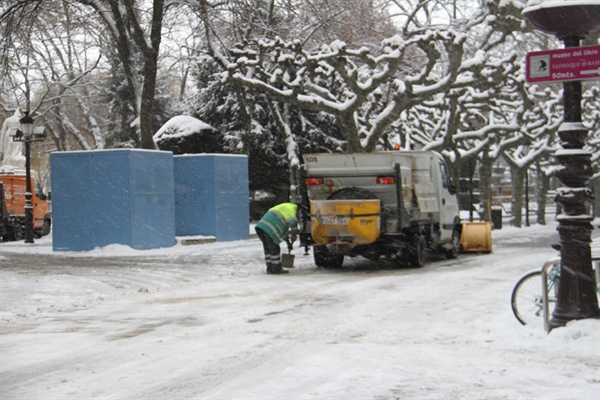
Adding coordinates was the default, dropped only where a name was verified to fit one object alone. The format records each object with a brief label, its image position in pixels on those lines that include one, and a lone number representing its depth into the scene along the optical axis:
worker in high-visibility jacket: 15.90
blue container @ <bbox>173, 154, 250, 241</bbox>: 25.55
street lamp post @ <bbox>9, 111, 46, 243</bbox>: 27.53
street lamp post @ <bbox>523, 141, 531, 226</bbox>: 39.62
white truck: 16.06
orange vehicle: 31.92
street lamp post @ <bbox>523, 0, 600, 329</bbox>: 8.40
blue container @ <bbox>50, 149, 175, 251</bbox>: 22.12
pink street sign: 8.35
